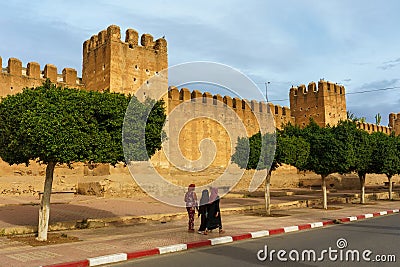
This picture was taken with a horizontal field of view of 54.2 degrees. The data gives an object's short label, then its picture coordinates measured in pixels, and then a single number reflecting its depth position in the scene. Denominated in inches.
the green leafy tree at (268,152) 601.9
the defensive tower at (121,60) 942.4
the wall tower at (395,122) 2281.0
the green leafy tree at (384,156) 882.1
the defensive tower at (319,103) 1630.2
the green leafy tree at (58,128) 314.2
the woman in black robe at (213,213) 388.5
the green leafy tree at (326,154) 707.4
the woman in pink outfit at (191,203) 406.6
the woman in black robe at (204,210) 392.0
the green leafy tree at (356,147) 733.3
